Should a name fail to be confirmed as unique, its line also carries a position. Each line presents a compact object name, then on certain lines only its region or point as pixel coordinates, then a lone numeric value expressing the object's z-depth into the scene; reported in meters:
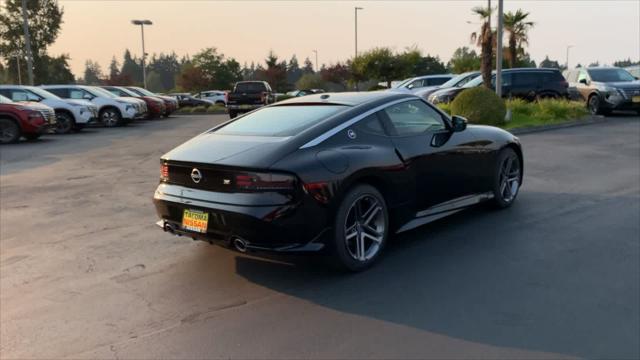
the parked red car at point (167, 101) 27.57
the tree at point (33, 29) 59.94
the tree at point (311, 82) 66.11
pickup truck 25.62
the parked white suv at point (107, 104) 21.34
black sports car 4.25
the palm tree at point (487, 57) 18.81
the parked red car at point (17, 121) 15.89
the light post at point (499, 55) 17.16
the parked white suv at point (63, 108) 18.53
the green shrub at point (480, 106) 15.35
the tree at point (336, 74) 65.28
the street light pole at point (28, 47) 27.77
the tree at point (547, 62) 106.23
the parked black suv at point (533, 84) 19.80
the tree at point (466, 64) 52.58
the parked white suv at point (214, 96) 47.43
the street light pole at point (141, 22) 42.59
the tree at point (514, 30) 44.38
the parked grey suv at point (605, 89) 19.30
